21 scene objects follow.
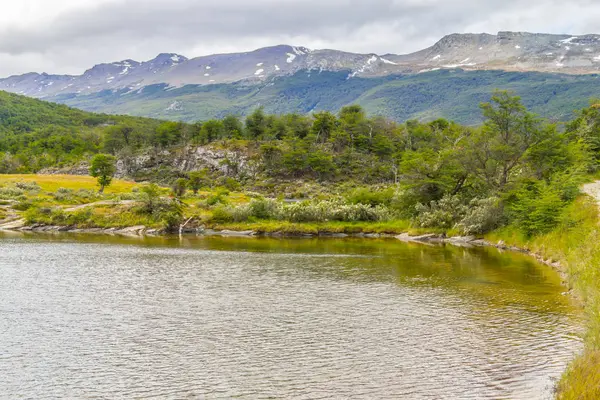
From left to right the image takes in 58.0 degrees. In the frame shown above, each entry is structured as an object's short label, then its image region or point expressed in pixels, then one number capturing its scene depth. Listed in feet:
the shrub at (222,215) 287.28
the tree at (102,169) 357.20
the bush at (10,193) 318.86
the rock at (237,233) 273.13
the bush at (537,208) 190.70
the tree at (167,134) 629.51
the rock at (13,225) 282.97
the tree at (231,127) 630.17
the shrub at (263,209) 288.51
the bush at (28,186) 338.13
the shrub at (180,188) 350.02
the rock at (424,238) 246.88
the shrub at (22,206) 306.35
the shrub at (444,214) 250.78
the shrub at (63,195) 320.09
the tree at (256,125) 616.80
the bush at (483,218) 230.89
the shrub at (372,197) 294.25
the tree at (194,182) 372.09
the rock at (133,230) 274.54
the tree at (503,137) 239.50
